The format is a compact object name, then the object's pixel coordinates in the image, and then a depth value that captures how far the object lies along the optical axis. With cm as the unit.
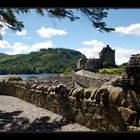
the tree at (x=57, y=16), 458
